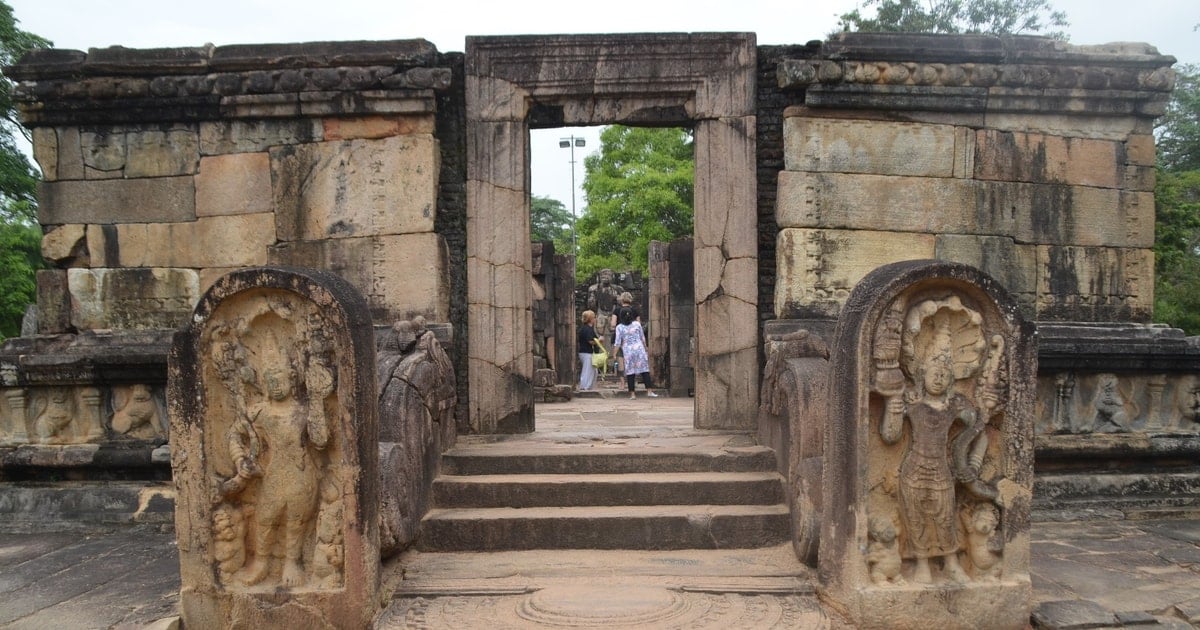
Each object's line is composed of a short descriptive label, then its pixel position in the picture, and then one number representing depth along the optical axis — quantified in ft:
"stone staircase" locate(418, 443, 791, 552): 15.60
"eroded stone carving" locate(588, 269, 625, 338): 71.56
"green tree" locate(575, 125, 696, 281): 102.32
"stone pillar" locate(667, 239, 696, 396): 44.22
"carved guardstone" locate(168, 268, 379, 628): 12.02
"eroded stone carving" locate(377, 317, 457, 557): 14.44
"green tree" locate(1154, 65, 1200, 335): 44.52
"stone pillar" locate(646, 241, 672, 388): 48.18
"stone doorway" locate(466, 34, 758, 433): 21.27
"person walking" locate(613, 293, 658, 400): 42.57
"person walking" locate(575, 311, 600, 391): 42.39
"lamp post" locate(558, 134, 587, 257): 111.14
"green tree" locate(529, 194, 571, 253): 159.74
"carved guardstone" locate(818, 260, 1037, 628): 12.00
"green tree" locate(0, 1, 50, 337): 45.37
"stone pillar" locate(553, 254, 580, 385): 52.70
